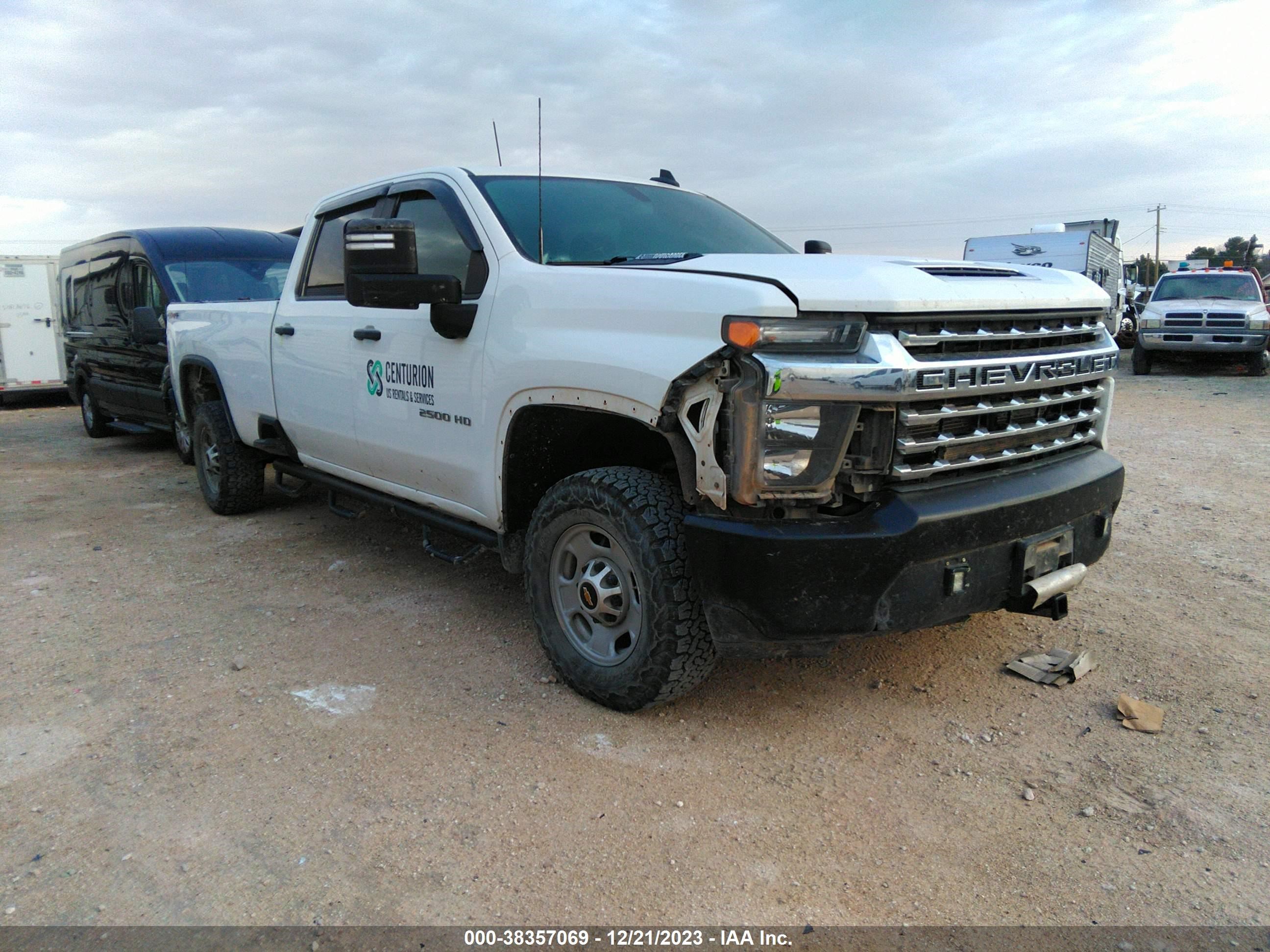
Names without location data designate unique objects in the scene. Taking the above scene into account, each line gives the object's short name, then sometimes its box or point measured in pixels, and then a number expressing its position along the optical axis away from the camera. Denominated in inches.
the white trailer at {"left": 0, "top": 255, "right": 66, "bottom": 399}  554.6
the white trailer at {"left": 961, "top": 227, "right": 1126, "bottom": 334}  716.7
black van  328.5
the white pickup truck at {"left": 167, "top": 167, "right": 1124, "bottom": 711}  102.3
